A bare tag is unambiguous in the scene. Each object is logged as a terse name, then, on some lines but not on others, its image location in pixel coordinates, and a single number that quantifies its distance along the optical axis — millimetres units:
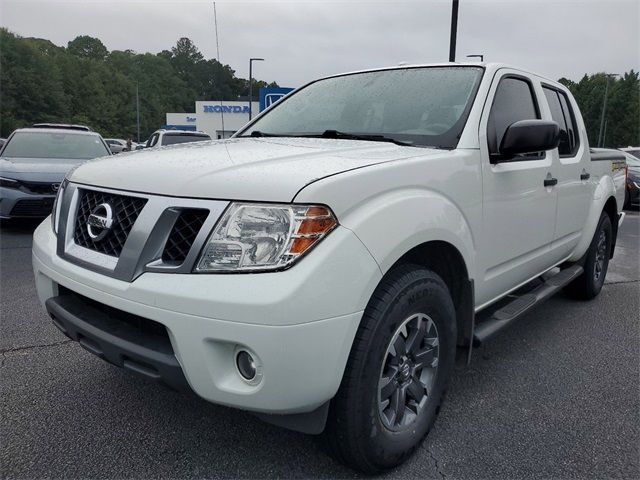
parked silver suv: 6750
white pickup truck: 1638
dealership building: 47162
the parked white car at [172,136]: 13219
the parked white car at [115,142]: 38762
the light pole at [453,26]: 9812
